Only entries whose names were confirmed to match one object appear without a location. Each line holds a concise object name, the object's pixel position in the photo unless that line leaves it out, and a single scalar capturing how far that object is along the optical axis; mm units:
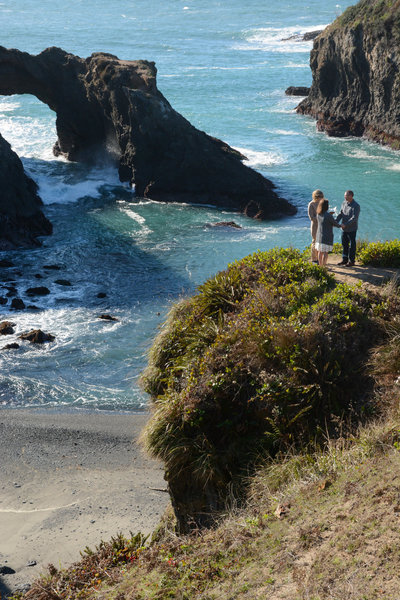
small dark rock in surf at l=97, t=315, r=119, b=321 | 24267
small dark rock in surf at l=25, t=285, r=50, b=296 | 26672
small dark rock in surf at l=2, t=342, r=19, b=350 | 21972
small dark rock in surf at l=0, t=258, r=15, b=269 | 29667
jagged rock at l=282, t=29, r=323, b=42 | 92062
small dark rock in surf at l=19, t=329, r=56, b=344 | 22469
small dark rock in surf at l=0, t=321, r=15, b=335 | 23078
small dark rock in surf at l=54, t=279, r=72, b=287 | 27734
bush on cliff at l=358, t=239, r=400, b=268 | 14516
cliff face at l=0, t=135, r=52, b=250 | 32625
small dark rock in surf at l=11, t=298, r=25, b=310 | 25281
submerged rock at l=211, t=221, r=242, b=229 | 34031
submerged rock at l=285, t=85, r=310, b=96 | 63250
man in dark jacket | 14844
